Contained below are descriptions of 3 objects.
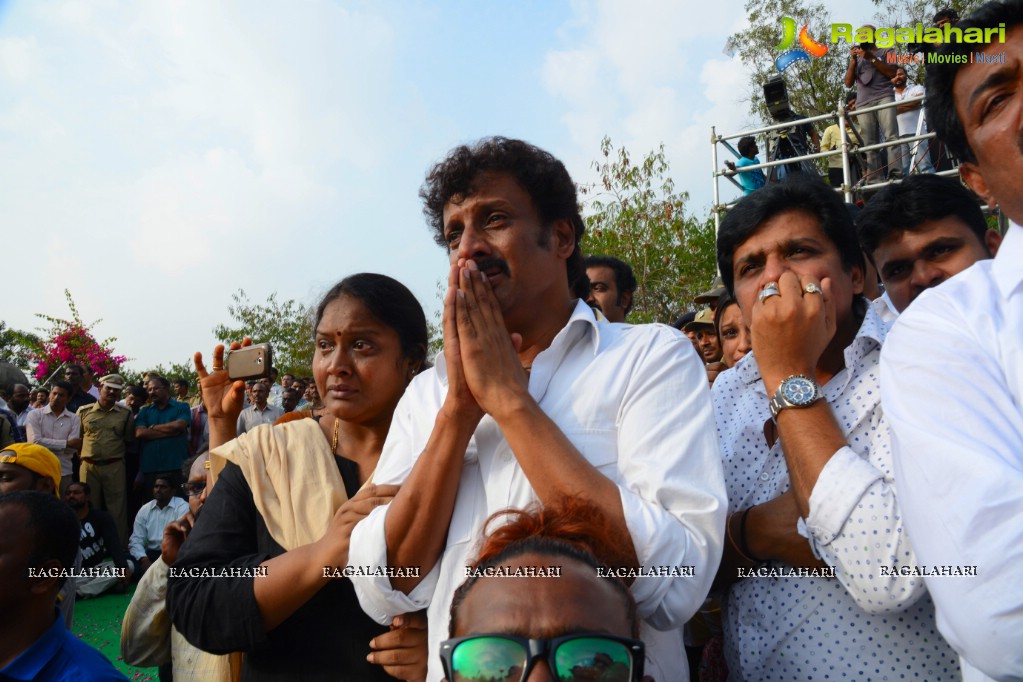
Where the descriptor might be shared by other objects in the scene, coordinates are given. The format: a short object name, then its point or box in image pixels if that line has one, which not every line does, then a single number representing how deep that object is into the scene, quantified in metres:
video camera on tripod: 9.53
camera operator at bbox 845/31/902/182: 9.39
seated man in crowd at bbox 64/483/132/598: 6.74
